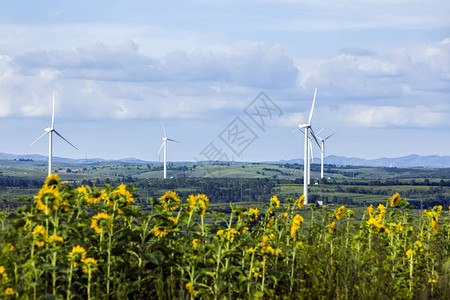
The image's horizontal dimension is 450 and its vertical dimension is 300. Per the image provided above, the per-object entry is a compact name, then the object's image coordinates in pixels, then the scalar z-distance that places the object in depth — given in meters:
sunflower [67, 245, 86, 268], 15.17
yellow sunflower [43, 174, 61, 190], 16.20
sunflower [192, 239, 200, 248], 19.09
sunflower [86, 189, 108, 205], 17.91
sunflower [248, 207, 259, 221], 18.20
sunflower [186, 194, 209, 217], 17.66
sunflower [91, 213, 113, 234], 16.59
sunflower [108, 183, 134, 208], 17.66
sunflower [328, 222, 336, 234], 23.83
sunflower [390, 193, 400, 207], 22.55
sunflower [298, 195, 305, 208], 20.34
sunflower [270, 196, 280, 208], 19.48
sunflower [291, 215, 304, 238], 19.58
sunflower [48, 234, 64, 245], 15.29
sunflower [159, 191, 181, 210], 18.06
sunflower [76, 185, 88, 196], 17.94
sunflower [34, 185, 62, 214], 15.62
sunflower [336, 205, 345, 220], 24.08
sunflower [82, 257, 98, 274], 15.36
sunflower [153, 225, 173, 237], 17.81
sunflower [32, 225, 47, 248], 15.37
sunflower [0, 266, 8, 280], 14.73
